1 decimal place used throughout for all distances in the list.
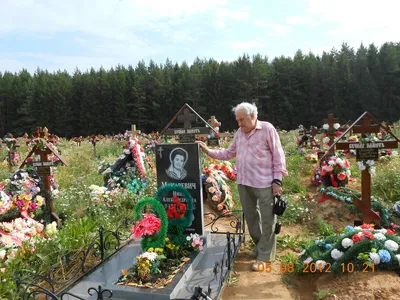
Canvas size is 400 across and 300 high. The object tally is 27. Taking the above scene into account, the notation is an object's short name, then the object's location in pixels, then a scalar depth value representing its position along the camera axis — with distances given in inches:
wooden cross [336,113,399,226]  180.4
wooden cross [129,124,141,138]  444.5
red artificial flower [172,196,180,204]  170.0
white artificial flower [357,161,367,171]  180.9
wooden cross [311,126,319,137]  514.3
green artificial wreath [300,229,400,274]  128.0
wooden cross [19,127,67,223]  206.7
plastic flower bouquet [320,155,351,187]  279.6
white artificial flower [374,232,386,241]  132.5
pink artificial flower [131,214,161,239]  144.9
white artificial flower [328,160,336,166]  281.3
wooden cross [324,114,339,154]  342.1
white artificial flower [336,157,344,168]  280.6
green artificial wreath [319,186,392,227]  203.3
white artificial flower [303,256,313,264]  144.7
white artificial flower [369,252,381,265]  124.9
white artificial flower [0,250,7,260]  138.9
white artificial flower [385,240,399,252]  129.0
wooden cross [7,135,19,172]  450.7
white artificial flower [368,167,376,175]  182.7
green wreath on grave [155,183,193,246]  168.6
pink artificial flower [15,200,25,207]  190.3
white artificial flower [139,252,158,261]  133.3
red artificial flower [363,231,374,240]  132.9
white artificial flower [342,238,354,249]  134.6
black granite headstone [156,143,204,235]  175.9
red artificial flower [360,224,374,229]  150.6
